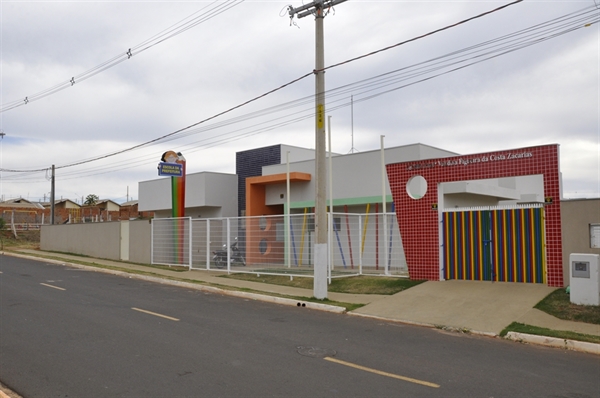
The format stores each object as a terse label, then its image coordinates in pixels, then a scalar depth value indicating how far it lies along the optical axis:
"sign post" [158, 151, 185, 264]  23.75
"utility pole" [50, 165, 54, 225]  40.39
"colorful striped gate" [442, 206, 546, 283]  13.06
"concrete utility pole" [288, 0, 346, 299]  13.46
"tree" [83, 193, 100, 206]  84.00
